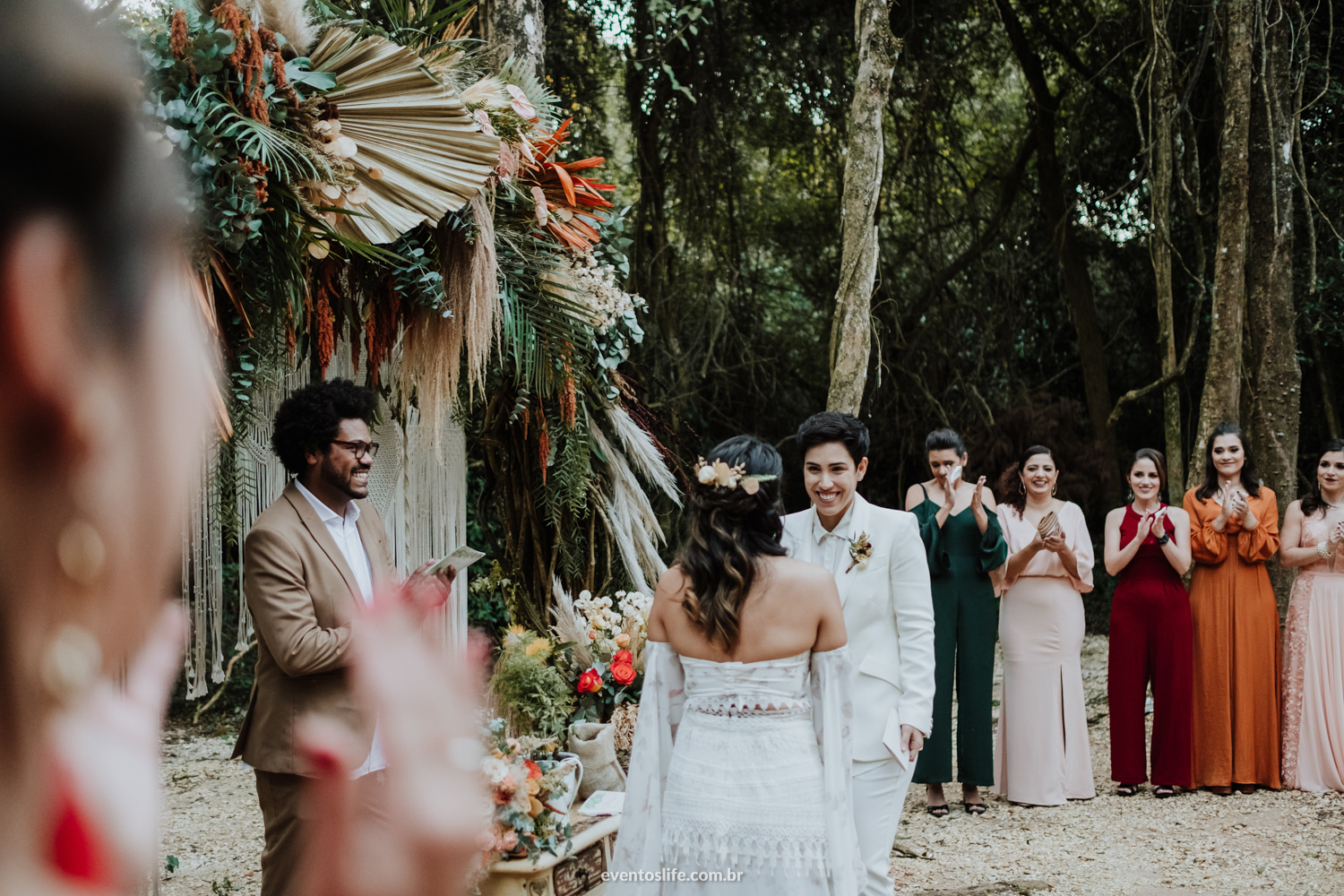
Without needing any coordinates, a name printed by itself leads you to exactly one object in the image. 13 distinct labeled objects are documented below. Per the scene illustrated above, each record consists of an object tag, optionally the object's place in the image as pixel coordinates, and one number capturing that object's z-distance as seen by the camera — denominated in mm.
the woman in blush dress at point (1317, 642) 5973
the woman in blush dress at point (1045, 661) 5961
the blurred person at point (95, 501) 381
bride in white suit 3447
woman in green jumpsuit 5773
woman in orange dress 6059
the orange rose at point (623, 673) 4312
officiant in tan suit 2832
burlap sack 4086
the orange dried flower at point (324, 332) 3479
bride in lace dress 2887
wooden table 3232
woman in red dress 6012
